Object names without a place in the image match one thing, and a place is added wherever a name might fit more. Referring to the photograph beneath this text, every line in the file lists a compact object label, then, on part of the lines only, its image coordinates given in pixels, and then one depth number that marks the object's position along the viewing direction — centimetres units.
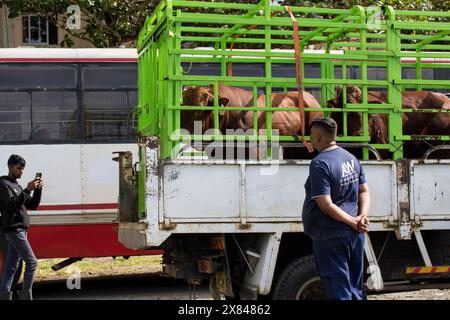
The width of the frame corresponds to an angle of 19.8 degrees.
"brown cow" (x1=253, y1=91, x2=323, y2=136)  1388
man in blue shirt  1051
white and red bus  1989
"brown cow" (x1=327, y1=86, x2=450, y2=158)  1395
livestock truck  1241
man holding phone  1591
